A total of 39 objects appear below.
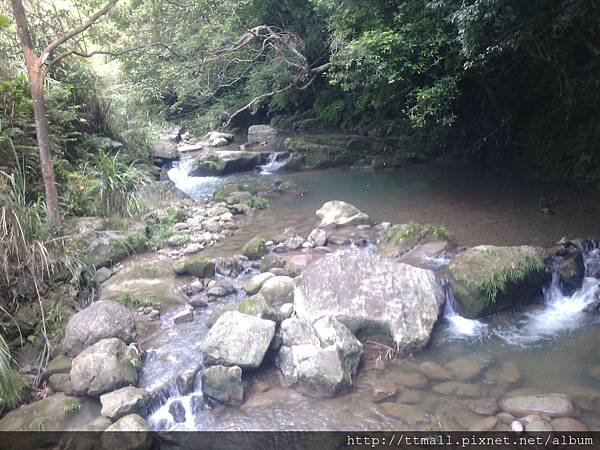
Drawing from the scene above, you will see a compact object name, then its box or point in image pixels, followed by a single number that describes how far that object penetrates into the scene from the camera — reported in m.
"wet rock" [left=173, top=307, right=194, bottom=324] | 5.75
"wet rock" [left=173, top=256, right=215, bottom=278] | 6.76
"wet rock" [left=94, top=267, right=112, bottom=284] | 6.48
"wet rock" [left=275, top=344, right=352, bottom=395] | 4.49
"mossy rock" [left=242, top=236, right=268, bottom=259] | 7.48
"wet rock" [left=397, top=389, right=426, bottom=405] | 4.43
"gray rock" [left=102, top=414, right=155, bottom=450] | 3.79
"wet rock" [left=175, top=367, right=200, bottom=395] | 4.61
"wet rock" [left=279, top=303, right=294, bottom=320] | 5.49
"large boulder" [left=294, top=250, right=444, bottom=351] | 5.21
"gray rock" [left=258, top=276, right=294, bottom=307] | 5.84
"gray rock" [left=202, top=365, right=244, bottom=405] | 4.49
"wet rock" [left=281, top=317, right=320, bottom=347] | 4.90
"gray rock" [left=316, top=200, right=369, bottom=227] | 8.60
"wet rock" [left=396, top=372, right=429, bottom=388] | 4.64
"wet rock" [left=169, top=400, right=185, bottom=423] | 4.36
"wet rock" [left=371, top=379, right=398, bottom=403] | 4.47
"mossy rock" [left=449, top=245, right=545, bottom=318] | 5.62
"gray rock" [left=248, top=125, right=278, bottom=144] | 16.12
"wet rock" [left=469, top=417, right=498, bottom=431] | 4.03
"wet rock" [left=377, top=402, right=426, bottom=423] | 4.21
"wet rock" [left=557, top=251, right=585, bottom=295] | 6.02
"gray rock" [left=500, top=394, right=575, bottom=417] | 4.10
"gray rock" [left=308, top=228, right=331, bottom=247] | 7.79
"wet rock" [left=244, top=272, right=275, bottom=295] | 6.21
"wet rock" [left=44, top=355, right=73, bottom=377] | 4.64
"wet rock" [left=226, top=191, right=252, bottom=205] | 10.55
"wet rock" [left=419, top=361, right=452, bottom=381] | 4.71
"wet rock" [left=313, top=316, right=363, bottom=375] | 4.76
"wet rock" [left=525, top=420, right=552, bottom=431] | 3.89
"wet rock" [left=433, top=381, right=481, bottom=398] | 4.47
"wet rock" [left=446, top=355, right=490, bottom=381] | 4.73
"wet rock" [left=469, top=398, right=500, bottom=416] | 4.20
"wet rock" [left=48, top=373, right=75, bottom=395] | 4.43
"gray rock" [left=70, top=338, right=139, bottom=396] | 4.37
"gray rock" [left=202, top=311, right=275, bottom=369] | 4.70
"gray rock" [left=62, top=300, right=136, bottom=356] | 4.83
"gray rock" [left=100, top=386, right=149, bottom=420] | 4.16
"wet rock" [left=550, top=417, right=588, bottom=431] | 3.92
